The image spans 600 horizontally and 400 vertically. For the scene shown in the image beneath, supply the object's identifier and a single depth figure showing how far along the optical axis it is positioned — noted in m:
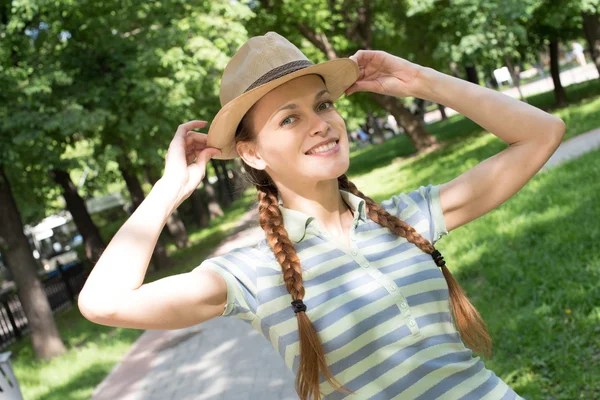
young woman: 2.04
